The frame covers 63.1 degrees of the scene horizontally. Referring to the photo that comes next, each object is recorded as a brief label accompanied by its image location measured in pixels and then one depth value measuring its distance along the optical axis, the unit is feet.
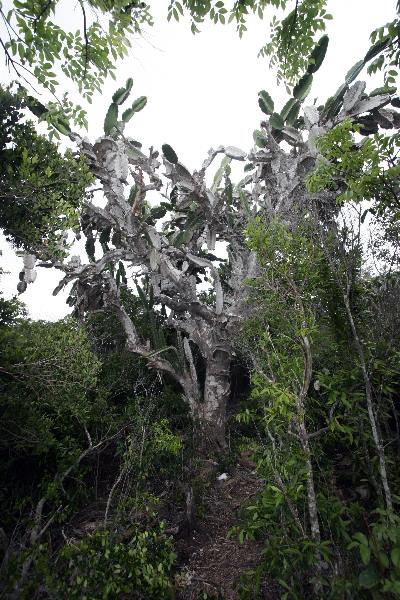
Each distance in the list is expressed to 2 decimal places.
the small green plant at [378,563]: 5.62
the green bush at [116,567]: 9.08
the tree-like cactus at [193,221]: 22.96
